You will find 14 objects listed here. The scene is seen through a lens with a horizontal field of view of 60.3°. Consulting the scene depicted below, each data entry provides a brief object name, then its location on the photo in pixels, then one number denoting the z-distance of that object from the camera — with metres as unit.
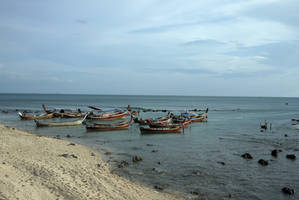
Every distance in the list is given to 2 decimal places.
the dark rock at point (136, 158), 18.61
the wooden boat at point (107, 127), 33.94
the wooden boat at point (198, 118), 47.19
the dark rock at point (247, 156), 20.44
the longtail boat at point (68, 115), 51.14
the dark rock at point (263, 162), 18.67
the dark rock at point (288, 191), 13.55
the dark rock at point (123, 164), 17.01
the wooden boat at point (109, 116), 48.28
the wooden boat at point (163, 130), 32.34
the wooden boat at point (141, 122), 40.50
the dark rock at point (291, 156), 20.62
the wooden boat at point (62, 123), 37.03
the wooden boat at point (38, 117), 45.97
